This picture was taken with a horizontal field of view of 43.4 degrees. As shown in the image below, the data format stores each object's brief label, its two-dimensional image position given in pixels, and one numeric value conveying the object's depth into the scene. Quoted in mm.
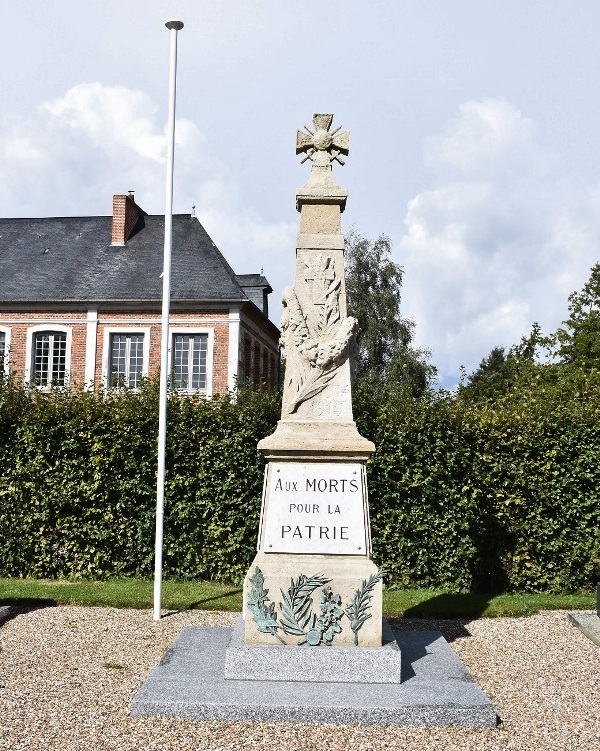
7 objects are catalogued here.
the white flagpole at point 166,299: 8641
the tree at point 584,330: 25312
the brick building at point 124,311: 22688
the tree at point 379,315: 29297
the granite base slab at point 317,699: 4844
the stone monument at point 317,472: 5637
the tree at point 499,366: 12359
